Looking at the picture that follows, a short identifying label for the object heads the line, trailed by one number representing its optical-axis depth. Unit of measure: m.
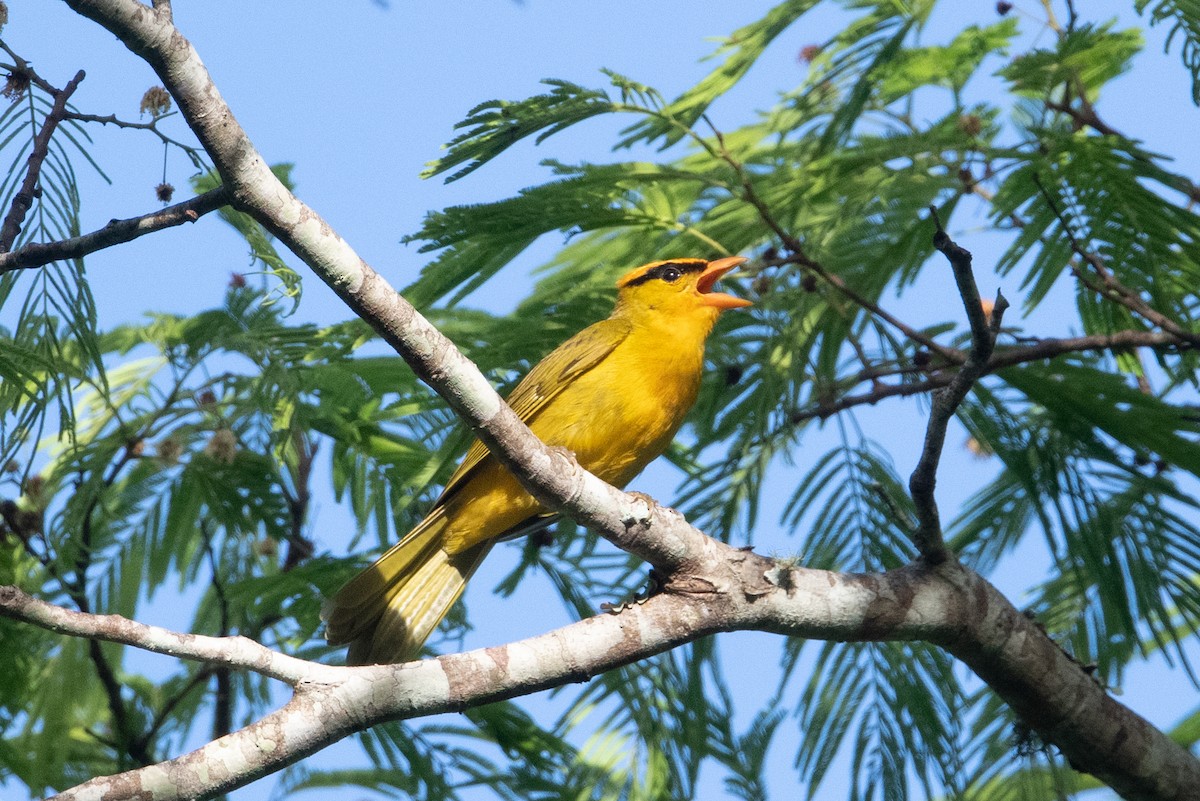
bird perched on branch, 8.70
